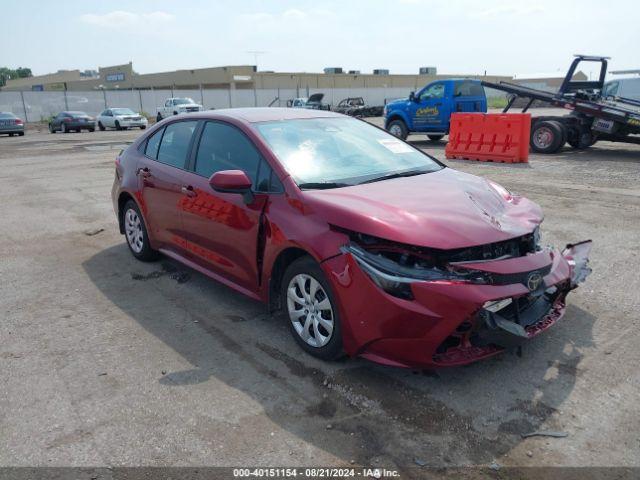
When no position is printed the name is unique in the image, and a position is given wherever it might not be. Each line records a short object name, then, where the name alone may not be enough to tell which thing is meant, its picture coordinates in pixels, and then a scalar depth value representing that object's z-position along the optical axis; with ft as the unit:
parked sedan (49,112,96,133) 107.24
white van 72.72
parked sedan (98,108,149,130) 111.04
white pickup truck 122.28
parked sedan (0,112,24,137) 99.86
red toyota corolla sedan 10.39
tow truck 45.15
